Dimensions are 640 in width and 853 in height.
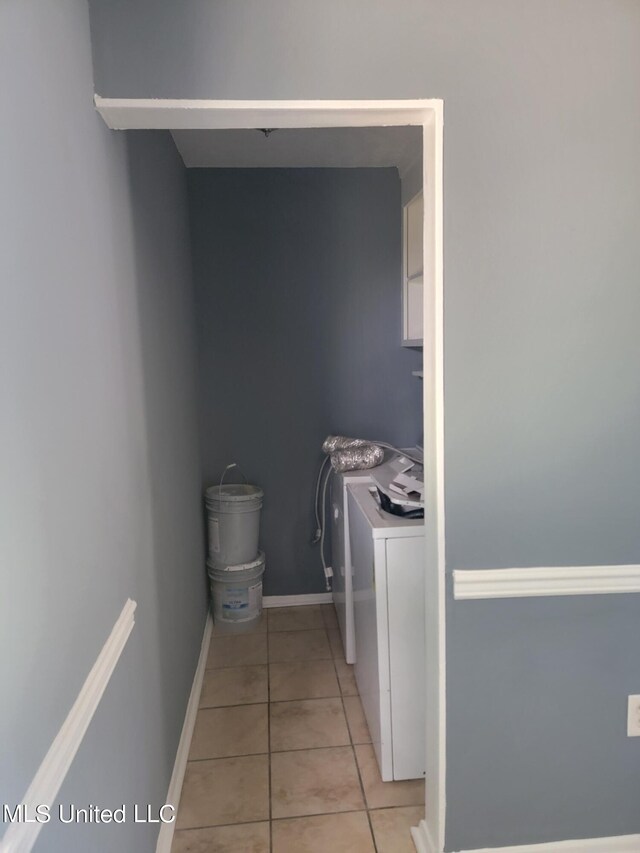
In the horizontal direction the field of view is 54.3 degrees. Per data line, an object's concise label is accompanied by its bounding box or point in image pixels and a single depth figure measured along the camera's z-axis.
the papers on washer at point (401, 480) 2.23
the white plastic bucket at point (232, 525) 3.04
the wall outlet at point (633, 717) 1.67
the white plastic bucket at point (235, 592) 3.09
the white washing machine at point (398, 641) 1.97
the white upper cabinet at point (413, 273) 2.89
